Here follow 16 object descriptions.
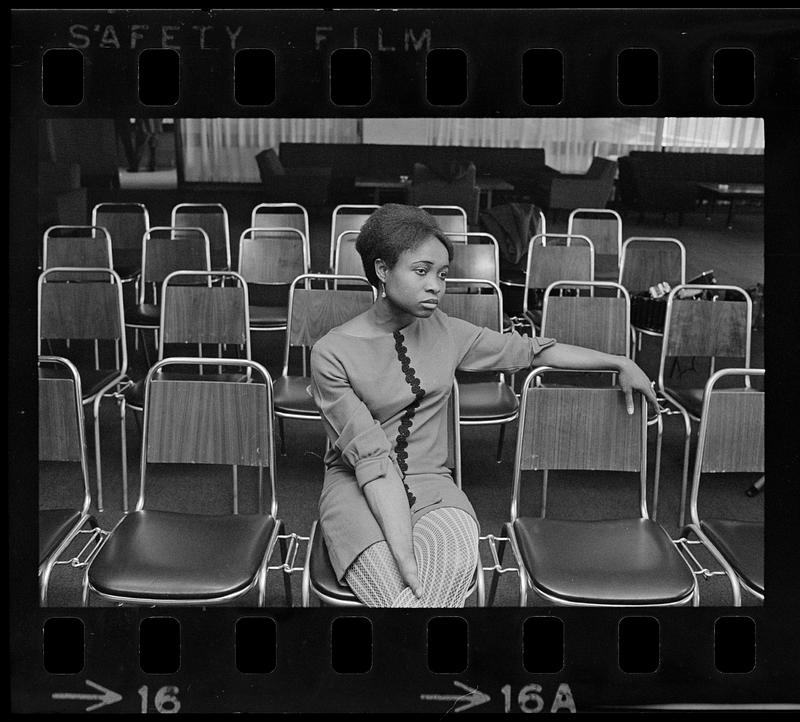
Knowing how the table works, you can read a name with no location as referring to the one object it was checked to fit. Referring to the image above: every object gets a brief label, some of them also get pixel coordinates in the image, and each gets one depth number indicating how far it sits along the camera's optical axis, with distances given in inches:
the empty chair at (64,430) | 100.1
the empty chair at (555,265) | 186.2
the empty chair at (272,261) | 191.9
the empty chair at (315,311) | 145.4
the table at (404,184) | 405.4
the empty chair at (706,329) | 147.7
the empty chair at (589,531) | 87.4
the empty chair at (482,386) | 134.4
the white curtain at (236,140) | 494.3
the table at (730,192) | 427.5
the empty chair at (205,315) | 145.7
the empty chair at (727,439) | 99.9
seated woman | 84.3
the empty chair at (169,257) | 190.7
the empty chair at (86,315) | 147.3
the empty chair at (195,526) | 87.5
